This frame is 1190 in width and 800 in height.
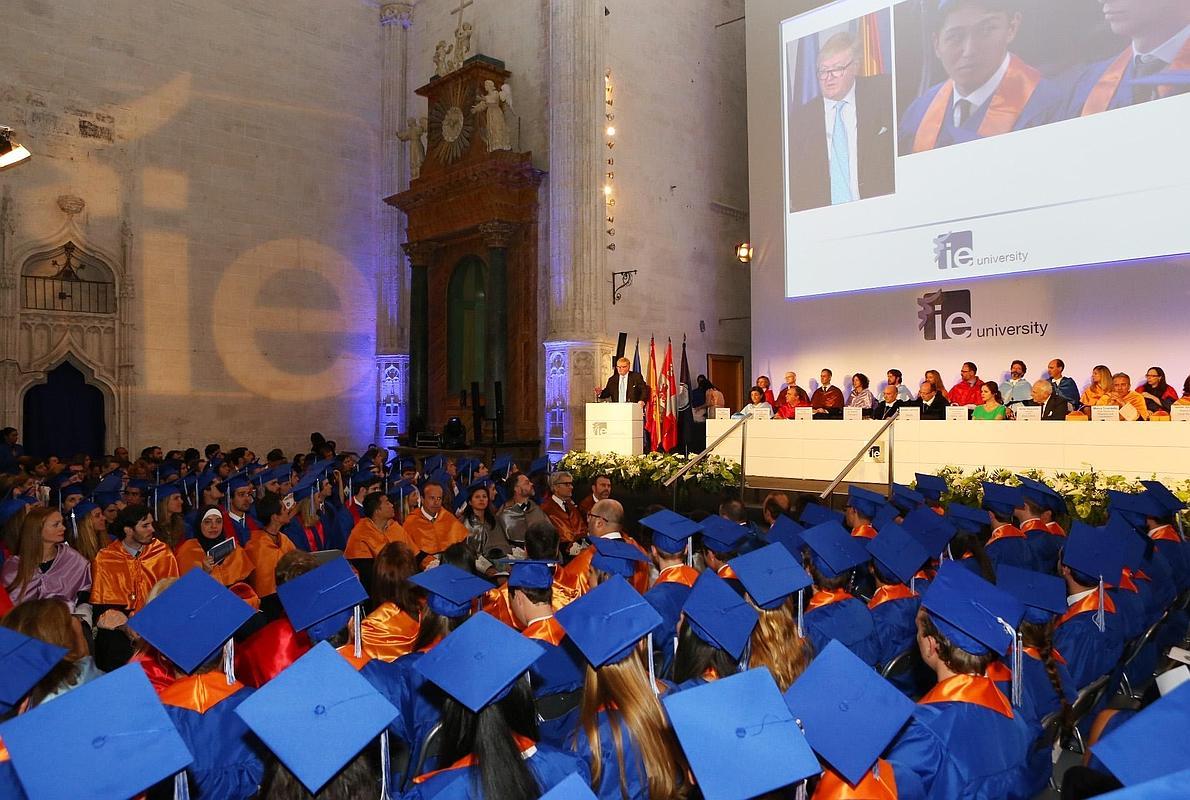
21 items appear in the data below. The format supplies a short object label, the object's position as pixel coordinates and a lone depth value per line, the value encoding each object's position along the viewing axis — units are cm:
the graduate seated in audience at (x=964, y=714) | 250
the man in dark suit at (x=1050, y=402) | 888
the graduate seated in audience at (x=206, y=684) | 271
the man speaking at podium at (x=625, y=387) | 1238
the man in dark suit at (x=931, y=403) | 978
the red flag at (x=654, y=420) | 1223
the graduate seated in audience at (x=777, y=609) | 306
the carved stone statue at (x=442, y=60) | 1498
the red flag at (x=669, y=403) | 1253
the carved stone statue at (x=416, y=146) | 1530
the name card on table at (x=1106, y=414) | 820
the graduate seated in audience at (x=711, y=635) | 313
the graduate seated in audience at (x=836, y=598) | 388
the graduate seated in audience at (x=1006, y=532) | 562
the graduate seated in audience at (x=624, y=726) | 240
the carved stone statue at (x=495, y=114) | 1389
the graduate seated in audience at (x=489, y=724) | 217
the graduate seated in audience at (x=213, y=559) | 548
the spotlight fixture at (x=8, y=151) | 618
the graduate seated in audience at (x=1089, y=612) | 382
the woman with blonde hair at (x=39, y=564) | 509
